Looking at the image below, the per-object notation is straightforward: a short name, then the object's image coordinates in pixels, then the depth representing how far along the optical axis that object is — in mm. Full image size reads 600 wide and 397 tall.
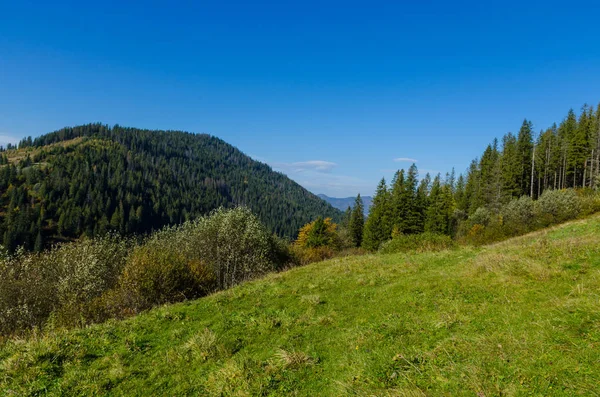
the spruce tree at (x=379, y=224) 63375
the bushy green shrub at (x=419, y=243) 22469
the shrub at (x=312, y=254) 63950
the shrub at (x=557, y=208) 35031
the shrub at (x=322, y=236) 73562
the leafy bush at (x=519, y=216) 33719
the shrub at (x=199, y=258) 20469
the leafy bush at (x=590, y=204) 34125
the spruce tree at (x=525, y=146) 69625
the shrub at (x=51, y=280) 27375
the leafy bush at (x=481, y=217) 58062
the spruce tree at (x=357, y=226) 76000
